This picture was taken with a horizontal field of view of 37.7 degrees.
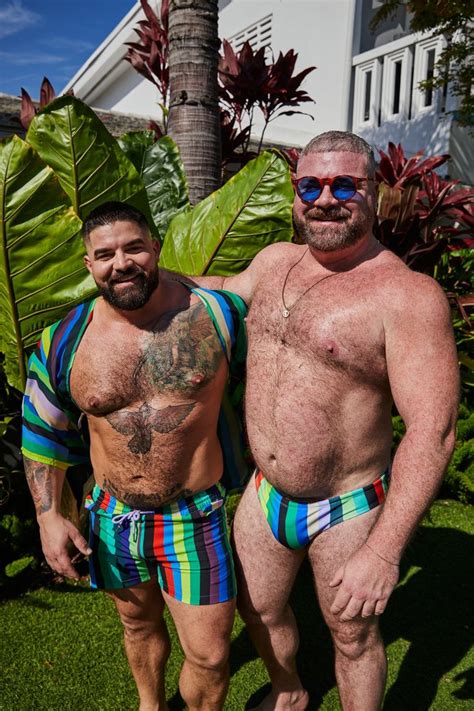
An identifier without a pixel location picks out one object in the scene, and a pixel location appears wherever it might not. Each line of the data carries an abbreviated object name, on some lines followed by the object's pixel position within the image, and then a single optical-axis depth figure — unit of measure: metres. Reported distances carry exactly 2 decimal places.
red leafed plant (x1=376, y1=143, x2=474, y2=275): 3.88
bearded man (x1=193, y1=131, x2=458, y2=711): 1.82
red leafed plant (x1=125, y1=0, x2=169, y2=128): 4.89
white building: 10.62
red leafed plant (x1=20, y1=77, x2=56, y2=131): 3.89
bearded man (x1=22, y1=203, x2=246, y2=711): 2.06
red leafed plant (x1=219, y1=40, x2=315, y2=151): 4.56
